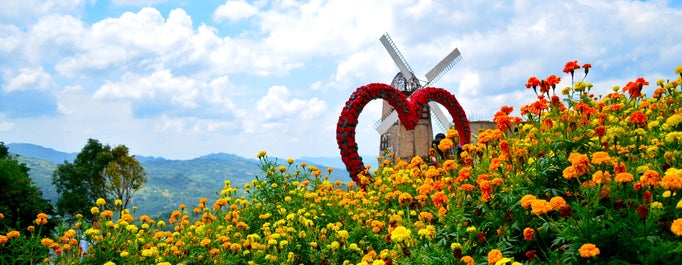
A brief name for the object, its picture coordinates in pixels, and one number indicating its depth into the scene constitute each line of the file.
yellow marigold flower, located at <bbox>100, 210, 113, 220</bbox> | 5.43
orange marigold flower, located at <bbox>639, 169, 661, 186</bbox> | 3.18
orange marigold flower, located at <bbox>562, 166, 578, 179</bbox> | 3.44
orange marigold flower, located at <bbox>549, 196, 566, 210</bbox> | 3.16
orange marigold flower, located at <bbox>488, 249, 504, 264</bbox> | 2.99
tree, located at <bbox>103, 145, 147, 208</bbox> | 37.56
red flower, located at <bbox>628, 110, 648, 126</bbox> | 4.34
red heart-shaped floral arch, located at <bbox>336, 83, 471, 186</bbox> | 9.52
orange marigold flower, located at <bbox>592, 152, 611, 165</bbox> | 3.54
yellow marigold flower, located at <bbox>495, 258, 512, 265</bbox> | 2.83
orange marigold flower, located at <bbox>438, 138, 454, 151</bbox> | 4.91
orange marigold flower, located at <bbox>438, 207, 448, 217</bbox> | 4.14
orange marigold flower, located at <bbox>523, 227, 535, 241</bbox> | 3.24
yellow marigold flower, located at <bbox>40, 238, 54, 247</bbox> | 5.12
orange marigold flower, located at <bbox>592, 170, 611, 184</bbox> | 3.30
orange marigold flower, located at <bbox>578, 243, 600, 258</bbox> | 2.79
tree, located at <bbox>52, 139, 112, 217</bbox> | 37.50
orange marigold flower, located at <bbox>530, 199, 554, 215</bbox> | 3.13
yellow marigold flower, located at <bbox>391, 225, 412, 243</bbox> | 3.54
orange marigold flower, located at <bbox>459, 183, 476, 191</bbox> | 4.06
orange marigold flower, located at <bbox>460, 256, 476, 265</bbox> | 3.28
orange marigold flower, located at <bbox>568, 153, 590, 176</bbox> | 3.36
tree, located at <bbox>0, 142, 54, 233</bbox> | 18.72
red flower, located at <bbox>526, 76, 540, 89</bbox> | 5.82
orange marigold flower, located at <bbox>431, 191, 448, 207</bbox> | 3.96
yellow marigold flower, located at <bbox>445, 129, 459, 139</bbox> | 5.15
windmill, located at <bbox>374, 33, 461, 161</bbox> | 18.67
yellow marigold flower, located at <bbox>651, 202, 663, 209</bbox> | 3.16
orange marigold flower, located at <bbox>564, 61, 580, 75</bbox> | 5.98
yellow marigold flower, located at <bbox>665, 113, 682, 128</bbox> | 4.23
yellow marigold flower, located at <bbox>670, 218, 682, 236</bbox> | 2.83
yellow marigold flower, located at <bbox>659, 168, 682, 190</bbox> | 3.08
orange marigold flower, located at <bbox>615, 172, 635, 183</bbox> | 3.26
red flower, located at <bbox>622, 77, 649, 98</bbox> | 5.79
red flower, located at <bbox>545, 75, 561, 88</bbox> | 5.69
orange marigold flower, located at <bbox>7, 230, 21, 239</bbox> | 5.34
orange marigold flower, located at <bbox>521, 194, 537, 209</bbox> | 3.30
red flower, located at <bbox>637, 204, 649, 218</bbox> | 3.04
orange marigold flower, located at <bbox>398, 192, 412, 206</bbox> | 4.36
